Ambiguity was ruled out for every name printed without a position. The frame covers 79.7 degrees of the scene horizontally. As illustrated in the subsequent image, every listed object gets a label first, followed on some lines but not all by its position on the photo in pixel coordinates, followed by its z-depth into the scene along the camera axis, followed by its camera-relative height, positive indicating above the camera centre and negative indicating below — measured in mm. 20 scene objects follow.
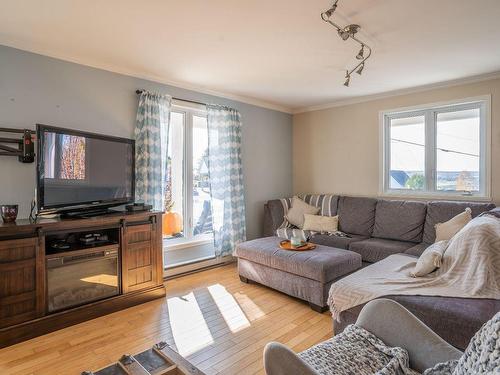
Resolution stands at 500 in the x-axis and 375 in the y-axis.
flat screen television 2504 +147
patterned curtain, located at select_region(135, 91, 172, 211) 3406 +446
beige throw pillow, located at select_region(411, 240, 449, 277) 2248 -583
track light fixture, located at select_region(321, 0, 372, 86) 2076 +1243
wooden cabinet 2240 -703
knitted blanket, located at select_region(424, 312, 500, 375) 851 -504
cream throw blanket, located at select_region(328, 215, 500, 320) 1962 -660
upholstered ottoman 2803 -824
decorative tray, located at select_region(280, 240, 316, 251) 3219 -659
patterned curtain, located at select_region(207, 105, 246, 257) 4129 +131
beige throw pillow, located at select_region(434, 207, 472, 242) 3057 -412
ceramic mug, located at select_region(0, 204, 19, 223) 2373 -212
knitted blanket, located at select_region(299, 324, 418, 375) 1236 -747
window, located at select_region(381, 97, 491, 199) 3645 +476
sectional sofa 1815 -594
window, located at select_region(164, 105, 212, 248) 3869 +86
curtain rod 3396 +1105
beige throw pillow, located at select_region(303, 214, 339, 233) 4141 -519
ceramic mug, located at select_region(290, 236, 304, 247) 3271 -613
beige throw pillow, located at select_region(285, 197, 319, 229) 4371 -381
